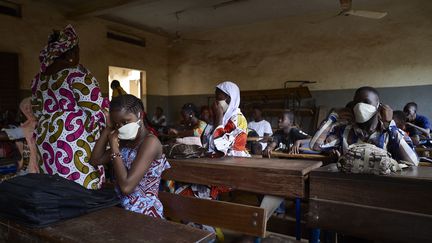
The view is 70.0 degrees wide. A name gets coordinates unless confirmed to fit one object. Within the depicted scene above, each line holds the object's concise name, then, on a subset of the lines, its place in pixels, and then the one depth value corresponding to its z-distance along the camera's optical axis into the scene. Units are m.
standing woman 2.00
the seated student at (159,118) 9.60
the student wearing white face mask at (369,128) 2.15
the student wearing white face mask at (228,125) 2.58
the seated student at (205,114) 7.04
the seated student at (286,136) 4.44
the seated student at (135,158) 1.58
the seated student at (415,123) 5.91
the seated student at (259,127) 7.17
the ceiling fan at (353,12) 5.35
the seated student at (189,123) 5.24
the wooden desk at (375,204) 1.49
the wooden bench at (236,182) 1.60
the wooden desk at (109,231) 1.12
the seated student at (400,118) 4.76
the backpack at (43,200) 1.22
